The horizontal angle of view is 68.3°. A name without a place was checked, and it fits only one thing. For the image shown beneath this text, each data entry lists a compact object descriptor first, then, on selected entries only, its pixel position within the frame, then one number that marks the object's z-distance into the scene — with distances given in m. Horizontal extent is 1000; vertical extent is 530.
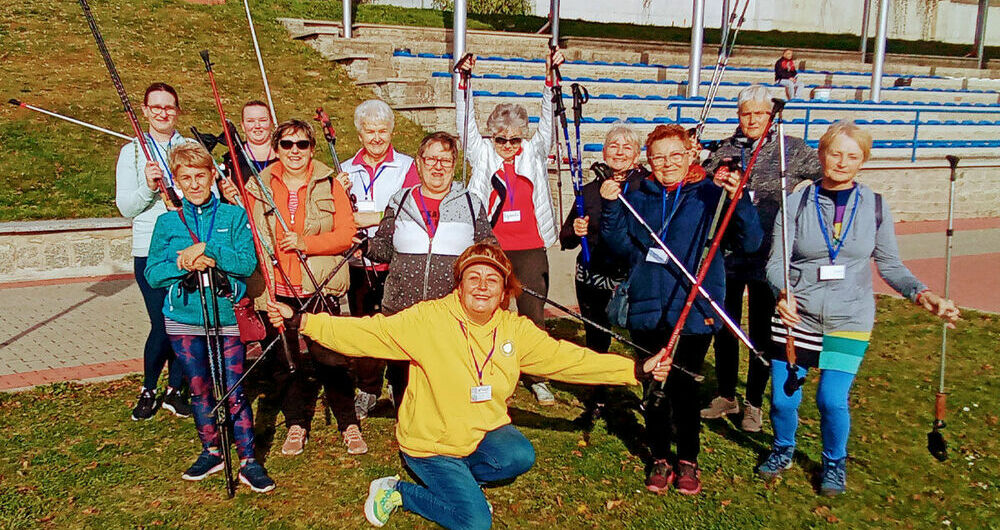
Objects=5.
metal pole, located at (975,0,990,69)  27.91
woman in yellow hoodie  3.60
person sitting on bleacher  18.58
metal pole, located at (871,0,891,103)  17.06
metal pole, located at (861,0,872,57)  25.15
